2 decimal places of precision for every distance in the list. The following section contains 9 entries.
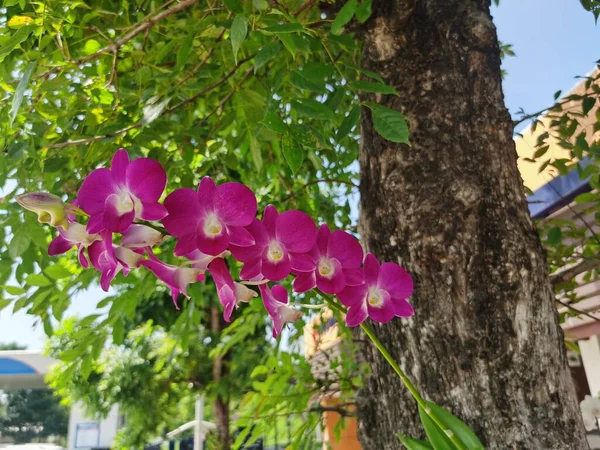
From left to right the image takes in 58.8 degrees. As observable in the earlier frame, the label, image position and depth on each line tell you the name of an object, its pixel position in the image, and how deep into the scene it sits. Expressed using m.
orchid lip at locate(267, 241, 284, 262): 0.47
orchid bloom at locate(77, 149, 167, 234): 0.42
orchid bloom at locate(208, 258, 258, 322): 0.49
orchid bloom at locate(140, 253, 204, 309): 0.51
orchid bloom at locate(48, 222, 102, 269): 0.45
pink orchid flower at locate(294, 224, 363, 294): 0.50
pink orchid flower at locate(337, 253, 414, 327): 0.55
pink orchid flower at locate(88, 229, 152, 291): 0.45
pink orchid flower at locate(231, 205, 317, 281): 0.47
